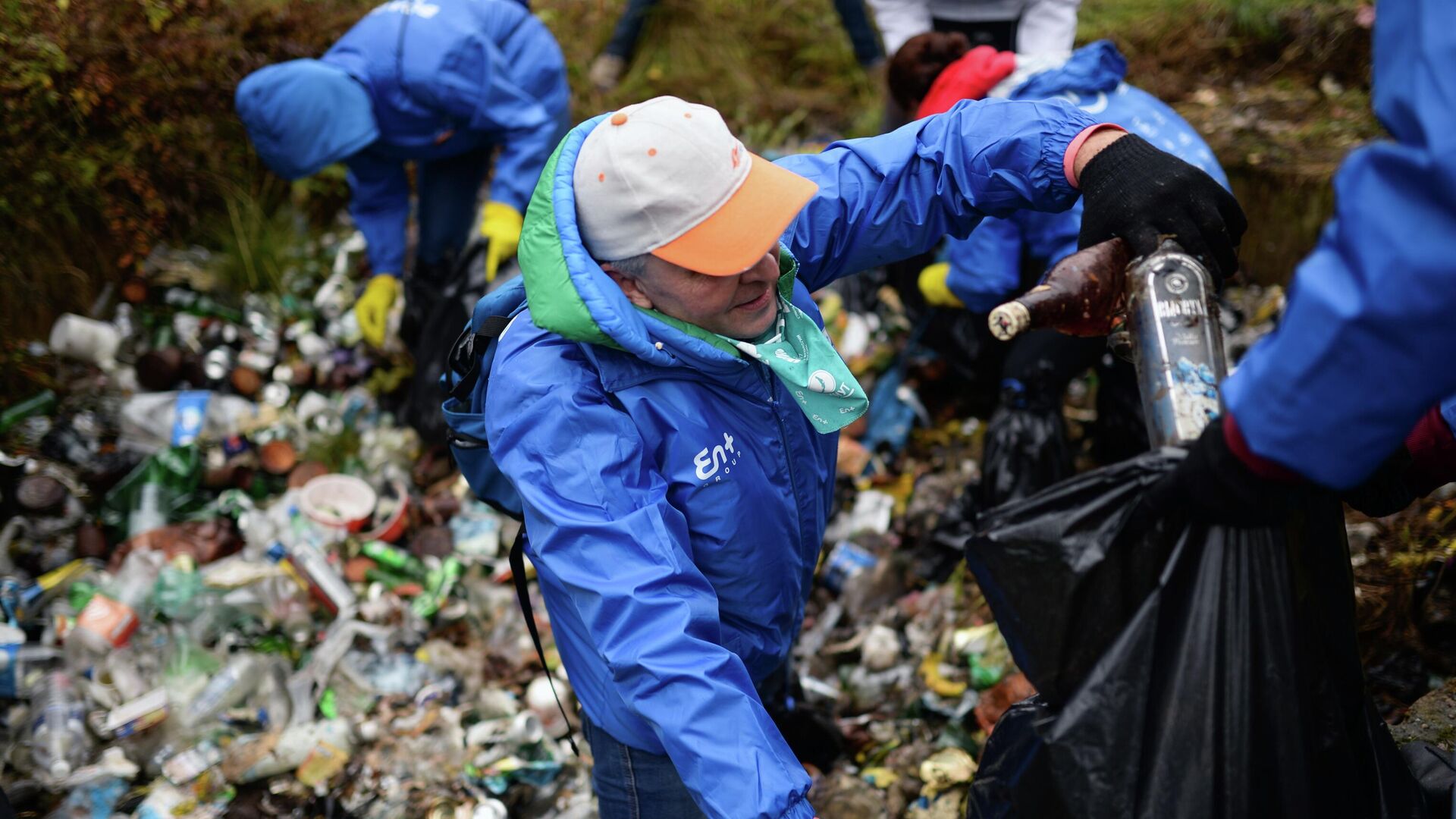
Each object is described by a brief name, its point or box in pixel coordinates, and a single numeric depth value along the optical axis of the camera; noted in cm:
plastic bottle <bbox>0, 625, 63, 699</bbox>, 342
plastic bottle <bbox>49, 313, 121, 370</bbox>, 473
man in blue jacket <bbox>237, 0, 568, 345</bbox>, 391
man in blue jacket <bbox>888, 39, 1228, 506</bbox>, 318
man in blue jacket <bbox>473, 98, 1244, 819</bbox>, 158
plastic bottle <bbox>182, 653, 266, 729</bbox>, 338
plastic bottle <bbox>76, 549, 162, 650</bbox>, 357
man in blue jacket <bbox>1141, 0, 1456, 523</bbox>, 106
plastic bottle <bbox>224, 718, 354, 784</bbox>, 320
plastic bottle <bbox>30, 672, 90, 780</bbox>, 323
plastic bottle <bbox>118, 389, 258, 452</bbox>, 449
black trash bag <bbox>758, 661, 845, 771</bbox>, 295
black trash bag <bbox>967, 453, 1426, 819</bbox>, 144
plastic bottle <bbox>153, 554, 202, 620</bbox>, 371
